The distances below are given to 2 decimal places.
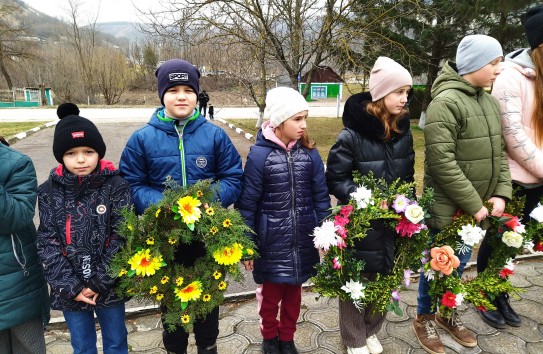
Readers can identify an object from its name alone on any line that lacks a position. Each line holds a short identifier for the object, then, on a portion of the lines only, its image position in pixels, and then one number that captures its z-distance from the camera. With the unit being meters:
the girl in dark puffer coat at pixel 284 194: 2.22
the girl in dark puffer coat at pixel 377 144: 2.19
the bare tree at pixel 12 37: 28.77
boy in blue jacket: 2.05
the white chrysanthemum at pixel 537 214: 2.48
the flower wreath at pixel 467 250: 2.25
